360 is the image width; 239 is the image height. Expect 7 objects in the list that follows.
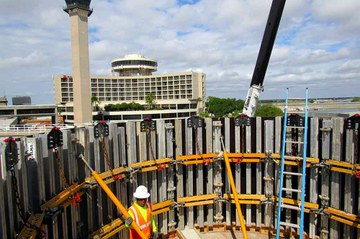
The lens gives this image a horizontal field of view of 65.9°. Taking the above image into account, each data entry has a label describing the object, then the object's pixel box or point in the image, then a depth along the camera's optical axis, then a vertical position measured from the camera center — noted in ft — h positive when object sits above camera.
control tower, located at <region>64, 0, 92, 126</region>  198.18 +36.10
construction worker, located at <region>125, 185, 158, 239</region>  19.75 -7.76
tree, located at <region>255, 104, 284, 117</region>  238.68 -7.35
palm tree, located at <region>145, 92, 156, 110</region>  316.11 +5.63
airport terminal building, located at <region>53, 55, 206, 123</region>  314.55 +22.54
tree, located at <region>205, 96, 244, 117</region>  341.62 -2.83
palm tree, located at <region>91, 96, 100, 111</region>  302.43 +2.14
